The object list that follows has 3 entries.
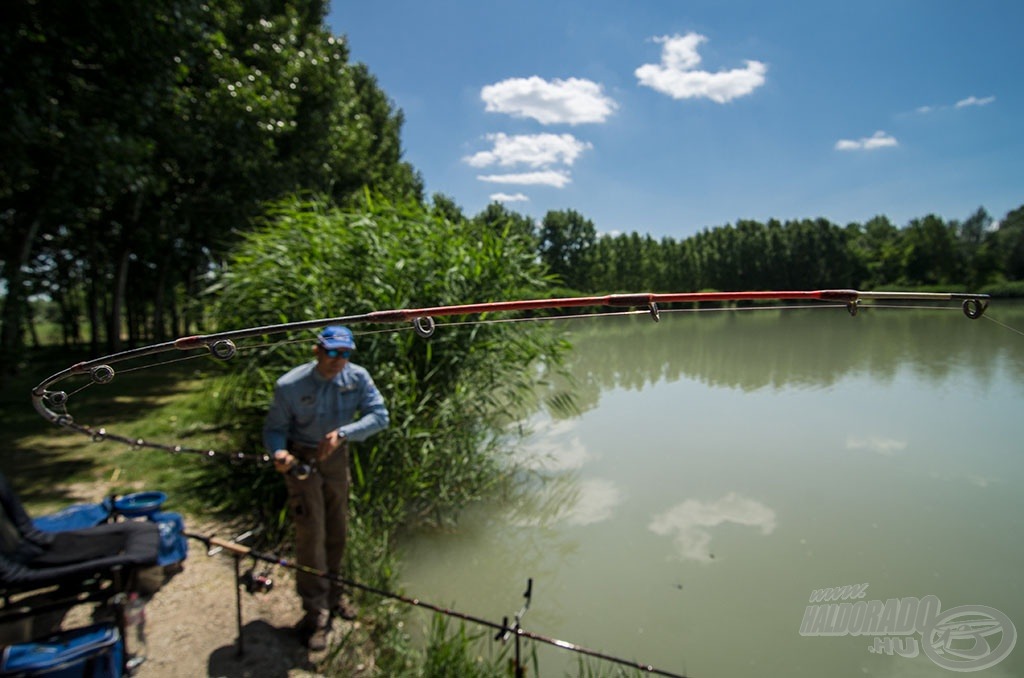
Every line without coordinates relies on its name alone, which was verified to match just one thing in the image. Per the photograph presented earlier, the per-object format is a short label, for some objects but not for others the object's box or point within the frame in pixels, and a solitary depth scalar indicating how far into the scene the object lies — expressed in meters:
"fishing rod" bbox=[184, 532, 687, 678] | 2.28
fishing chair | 2.48
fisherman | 3.47
